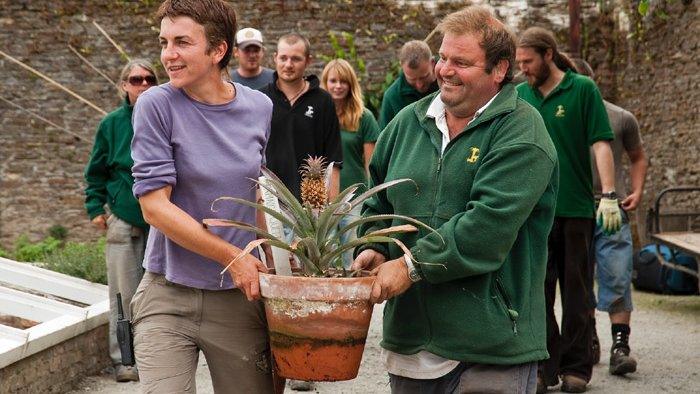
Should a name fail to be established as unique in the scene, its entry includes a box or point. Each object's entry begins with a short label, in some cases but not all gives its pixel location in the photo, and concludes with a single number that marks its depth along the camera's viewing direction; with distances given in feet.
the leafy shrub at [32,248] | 45.44
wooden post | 45.73
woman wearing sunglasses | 22.40
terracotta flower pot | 10.53
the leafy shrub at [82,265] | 28.09
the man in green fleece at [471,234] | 10.82
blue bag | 35.91
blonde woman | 25.35
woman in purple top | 11.05
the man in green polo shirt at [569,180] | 20.93
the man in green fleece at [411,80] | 25.81
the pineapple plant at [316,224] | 10.96
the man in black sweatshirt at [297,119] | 21.50
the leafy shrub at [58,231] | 49.42
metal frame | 31.39
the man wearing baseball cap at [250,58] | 24.64
